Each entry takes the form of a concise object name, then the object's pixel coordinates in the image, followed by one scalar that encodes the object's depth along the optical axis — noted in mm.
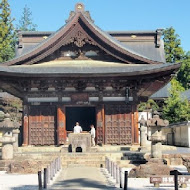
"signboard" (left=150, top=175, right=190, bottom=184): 12477
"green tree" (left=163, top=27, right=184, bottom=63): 71431
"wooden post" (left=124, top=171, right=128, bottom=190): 11266
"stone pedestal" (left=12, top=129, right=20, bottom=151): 23494
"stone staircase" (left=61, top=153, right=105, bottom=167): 19891
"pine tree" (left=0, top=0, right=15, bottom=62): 62888
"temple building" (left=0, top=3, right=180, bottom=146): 25641
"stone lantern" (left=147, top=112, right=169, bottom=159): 17516
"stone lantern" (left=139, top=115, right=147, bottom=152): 24625
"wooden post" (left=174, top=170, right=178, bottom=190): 10782
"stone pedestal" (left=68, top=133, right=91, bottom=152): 22555
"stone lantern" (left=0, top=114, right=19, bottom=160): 19281
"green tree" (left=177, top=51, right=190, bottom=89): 70500
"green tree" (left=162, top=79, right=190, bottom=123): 38438
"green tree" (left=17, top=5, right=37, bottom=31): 107400
